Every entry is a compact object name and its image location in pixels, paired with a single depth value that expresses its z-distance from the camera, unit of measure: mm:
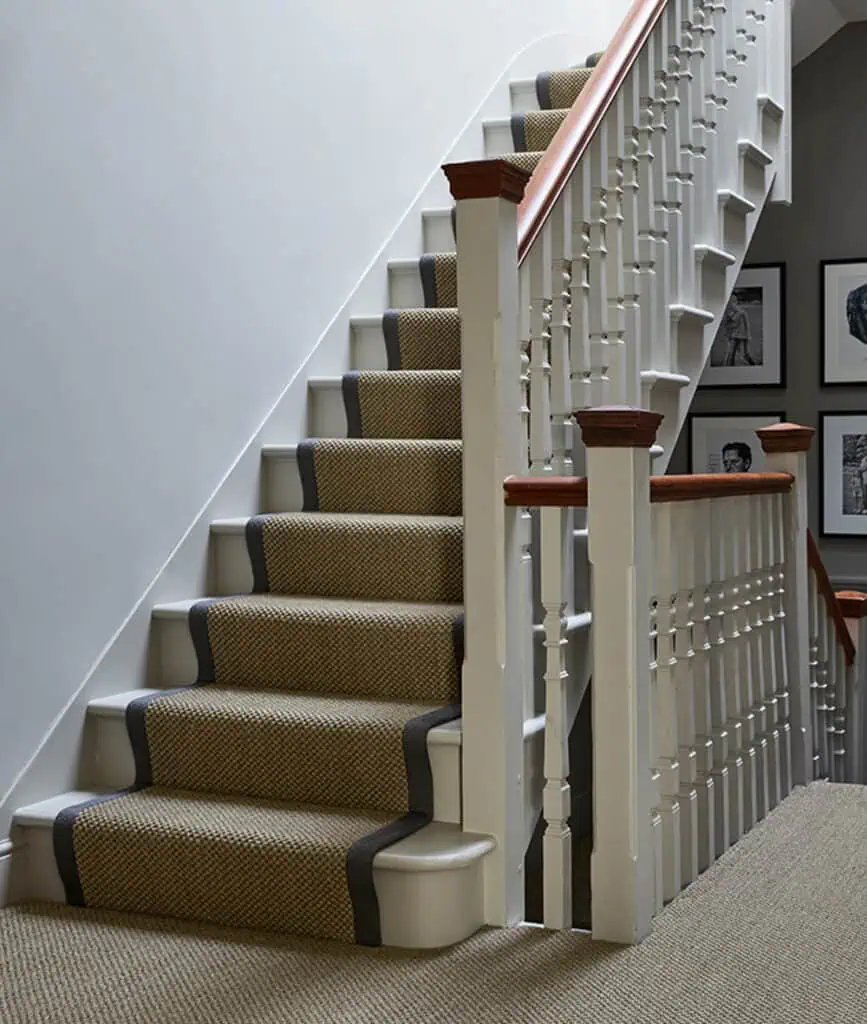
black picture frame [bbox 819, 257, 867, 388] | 6188
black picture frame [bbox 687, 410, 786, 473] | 6316
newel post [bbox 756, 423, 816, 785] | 3930
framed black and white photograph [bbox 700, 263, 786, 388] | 6309
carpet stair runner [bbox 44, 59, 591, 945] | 2717
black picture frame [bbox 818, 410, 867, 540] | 6176
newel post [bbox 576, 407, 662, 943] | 2629
